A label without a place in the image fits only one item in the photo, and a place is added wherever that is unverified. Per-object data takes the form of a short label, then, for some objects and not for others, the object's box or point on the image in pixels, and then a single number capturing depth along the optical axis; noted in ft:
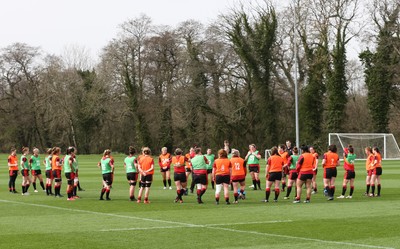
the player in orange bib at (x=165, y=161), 96.69
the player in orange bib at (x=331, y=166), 82.07
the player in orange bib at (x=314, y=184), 87.11
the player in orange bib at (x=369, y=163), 87.08
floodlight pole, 247.23
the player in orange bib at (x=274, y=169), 78.54
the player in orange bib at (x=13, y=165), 99.86
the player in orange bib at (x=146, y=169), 78.64
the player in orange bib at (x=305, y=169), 77.30
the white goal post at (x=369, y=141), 217.36
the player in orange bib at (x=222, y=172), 75.97
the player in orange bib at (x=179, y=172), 81.92
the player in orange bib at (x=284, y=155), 89.53
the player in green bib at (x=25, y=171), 97.09
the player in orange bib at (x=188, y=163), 95.92
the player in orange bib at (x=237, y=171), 78.43
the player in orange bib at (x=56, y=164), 89.20
